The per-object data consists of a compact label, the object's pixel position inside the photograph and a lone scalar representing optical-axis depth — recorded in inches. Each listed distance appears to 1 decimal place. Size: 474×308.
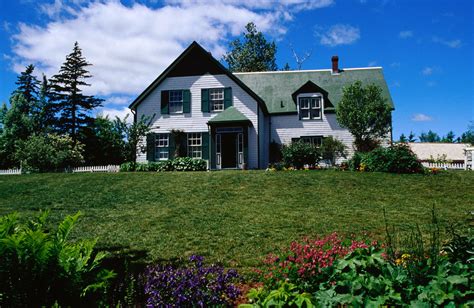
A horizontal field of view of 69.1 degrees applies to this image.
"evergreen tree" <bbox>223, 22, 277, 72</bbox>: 1768.0
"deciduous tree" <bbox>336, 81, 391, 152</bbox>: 854.5
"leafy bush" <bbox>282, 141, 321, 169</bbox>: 740.0
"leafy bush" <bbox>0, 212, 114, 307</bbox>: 126.5
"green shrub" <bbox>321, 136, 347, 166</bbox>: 906.1
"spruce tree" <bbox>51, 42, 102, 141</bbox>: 1585.9
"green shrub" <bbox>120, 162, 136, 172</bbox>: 841.5
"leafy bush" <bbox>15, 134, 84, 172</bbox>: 962.1
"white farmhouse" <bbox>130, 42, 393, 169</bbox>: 866.1
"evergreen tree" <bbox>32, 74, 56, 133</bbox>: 1528.1
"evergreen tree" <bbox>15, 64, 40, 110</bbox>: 1700.3
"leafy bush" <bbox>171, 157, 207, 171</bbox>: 823.1
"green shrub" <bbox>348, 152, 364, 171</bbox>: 681.0
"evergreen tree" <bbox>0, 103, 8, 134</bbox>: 1542.1
